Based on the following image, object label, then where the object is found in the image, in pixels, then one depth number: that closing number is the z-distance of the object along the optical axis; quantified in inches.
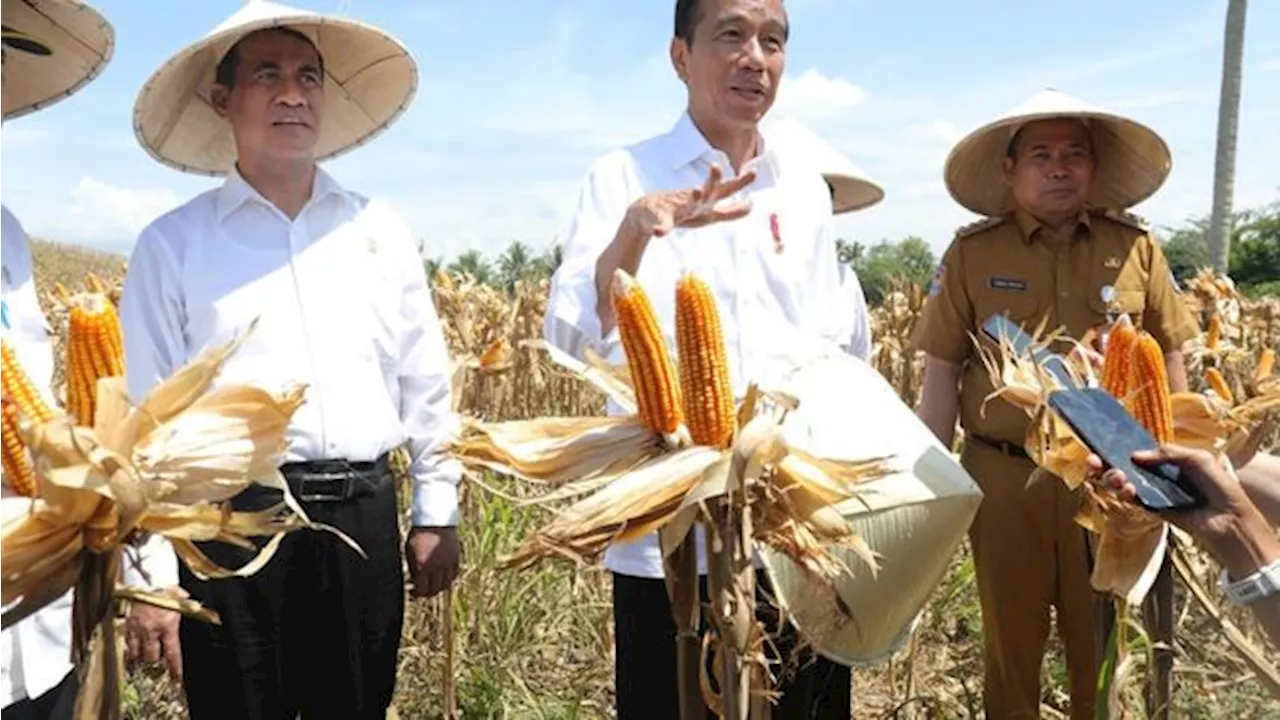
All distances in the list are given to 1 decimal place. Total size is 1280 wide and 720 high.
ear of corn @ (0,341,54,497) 57.7
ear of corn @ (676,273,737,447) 65.6
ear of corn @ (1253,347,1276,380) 99.9
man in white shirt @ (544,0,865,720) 96.3
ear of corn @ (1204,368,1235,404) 97.3
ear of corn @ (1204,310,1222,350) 169.2
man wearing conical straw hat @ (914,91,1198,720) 124.9
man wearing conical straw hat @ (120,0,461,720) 99.7
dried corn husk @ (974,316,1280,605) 87.0
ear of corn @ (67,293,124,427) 58.7
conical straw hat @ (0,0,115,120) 94.6
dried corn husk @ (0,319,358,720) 53.7
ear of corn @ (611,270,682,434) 66.8
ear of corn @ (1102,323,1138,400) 88.7
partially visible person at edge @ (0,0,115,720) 82.7
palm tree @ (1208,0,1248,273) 602.5
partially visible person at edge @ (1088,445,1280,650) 70.2
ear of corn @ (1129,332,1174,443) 84.8
